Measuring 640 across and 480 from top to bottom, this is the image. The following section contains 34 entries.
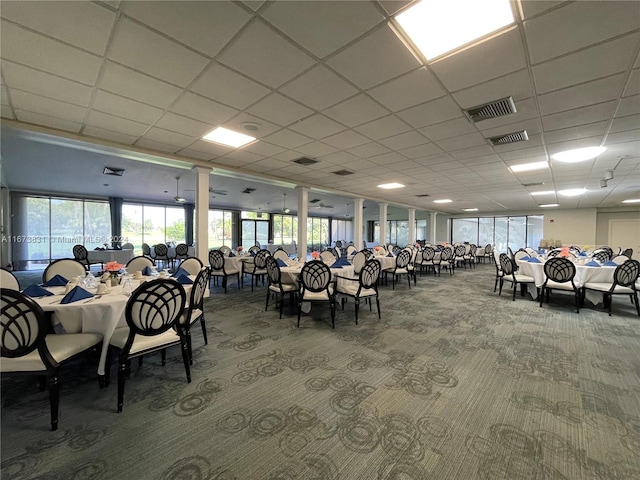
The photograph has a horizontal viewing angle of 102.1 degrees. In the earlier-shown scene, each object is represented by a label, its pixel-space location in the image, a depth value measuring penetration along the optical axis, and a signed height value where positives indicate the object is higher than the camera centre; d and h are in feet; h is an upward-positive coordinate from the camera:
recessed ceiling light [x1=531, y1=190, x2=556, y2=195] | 27.71 +4.88
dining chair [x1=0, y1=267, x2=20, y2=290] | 9.55 -1.80
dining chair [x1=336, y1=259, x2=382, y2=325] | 13.57 -2.73
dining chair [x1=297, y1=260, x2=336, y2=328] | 12.78 -2.45
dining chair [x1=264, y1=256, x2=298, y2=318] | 14.32 -2.82
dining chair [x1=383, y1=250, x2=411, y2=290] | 22.40 -2.56
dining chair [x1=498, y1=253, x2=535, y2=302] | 18.46 -2.97
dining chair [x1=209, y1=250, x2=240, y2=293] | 20.33 -2.71
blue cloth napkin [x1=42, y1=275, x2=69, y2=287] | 9.65 -1.86
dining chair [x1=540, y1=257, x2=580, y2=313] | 15.98 -2.46
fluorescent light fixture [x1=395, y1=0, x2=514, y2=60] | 5.63 +5.00
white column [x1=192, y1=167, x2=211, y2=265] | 18.17 +1.56
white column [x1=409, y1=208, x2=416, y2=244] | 43.83 +1.77
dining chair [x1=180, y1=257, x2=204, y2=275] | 13.88 -1.68
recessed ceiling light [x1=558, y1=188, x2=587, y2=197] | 26.20 +4.83
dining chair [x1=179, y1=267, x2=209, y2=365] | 8.79 -2.74
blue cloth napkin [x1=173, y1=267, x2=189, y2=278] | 10.82 -1.68
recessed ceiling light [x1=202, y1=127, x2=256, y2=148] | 12.66 +5.03
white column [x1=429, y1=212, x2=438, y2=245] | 51.21 +1.91
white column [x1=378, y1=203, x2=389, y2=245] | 36.83 +1.91
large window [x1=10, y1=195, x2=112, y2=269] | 32.09 +0.69
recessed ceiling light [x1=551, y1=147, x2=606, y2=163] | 14.37 +4.86
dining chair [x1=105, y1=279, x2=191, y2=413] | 6.97 -2.64
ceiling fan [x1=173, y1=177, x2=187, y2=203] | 26.55 +5.42
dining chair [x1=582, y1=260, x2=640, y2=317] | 15.15 -2.59
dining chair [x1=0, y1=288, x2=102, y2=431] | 5.89 -2.58
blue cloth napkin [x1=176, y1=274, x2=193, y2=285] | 10.17 -1.85
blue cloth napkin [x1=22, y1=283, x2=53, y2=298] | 8.00 -1.86
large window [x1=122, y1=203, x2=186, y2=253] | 38.83 +1.44
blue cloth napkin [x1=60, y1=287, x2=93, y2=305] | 7.38 -1.85
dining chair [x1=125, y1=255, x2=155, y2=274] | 13.38 -1.60
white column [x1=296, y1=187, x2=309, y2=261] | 25.63 +1.37
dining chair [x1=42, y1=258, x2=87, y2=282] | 11.62 -1.68
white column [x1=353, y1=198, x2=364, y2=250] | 32.94 +1.65
